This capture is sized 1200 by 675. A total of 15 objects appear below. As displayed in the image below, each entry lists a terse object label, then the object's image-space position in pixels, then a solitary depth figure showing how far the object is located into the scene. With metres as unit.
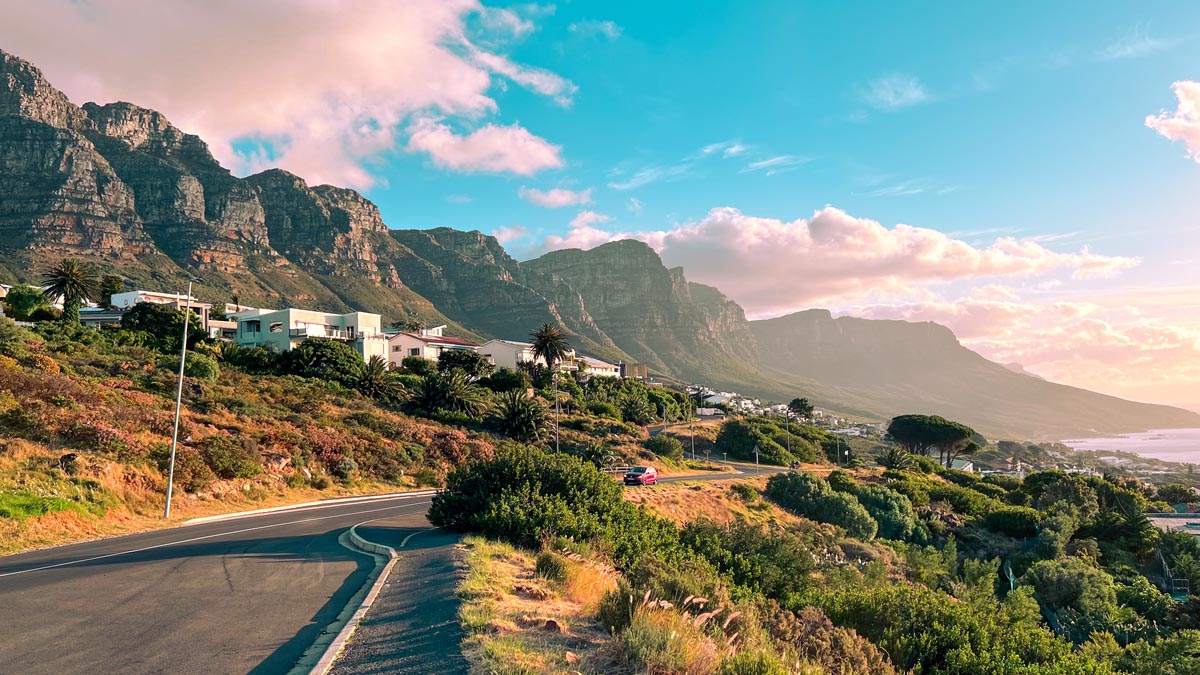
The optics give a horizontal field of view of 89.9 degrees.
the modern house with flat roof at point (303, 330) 79.90
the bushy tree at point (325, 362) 57.75
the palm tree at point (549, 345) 83.81
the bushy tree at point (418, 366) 74.19
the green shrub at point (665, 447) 60.47
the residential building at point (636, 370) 147.46
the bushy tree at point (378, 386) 55.88
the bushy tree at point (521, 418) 51.75
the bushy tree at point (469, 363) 77.62
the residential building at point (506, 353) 99.50
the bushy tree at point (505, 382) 75.00
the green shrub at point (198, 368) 45.28
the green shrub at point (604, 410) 74.02
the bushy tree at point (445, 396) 54.41
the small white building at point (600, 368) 119.94
